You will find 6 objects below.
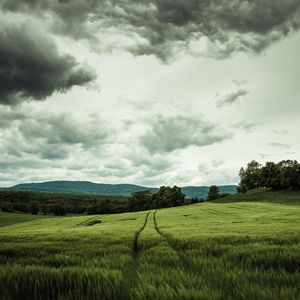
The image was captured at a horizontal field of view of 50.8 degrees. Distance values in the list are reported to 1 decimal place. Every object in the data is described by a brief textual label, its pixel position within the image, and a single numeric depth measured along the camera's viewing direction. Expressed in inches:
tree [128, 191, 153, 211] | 5108.3
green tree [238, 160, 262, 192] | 5664.4
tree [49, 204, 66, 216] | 5654.5
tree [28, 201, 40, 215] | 5767.7
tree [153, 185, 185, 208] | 5034.5
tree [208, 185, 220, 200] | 5930.1
